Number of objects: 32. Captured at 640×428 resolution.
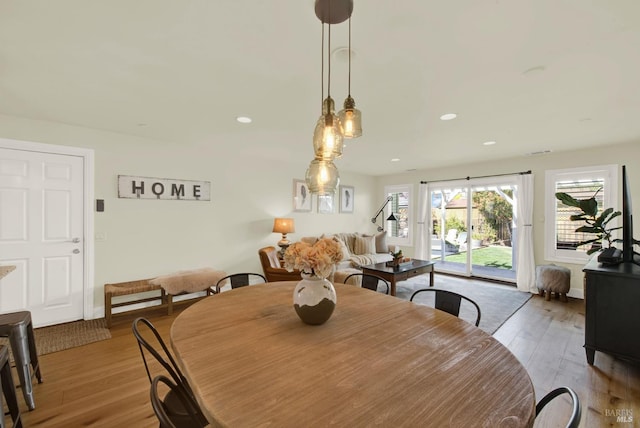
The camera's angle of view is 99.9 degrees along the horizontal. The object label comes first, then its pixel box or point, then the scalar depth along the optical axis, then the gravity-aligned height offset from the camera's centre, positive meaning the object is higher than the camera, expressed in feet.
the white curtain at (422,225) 20.63 -0.83
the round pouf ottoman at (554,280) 13.84 -3.39
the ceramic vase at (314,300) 4.58 -1.49
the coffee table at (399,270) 13.51 -3.00
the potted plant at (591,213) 9.22 +0.10
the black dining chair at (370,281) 8.21 -2.11
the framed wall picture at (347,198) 21.09 +1.22
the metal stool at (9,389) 5.16 -3.52
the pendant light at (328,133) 4.96 +1.50
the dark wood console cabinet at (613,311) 7.44 -2.72
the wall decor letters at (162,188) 12.03 +1.13
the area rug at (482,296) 11.59 -4.39
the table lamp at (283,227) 15.80 -0.82
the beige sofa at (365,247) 17.43 -2.43
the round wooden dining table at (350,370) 2.60 -1.94
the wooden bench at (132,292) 10.50 -3.30
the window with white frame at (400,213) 22.06 +0.10
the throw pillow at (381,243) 20.29 -2.20
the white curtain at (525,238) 15.70 -1.34
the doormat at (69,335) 8.99 -4.51
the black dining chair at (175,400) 3.80 -2.85
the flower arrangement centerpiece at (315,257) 4.60 -0.76
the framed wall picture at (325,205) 19.49 +0.62
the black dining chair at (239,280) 8.23 -2.11
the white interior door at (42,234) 9.90 -0.90
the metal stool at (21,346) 6.07 -3.12
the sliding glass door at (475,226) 17.83 -0.83
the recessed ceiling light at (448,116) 9.50 +3.55
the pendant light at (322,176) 5.46 +0.77
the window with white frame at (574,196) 13.91 +0.84
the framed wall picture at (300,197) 18.04 +1.09
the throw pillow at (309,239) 17.15 -1.65
